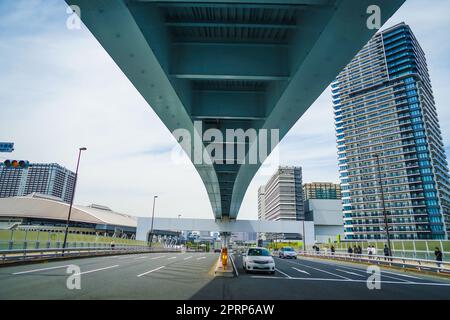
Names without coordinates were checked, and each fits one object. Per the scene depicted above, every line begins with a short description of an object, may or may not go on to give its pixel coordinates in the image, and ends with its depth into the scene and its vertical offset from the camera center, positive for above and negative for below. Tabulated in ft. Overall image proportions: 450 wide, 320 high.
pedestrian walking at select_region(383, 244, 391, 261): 76.42 -5.05
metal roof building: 284.82 +14.12
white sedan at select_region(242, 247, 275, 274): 43.01 -5.27
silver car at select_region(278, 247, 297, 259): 110.22 -8.96
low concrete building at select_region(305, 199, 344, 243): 395.34 +24.57
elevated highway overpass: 17.81 +15.07
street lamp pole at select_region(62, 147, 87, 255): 81.24 +22.43
